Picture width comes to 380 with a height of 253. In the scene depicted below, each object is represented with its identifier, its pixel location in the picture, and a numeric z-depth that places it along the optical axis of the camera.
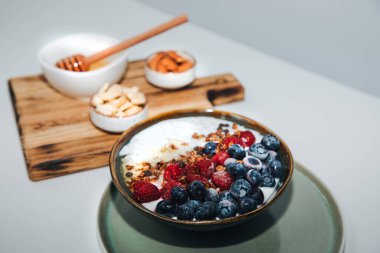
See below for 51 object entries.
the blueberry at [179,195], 0.87
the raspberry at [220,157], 0.97
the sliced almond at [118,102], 1.22
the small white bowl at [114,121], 1.18
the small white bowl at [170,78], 1.37
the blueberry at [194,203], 0.86
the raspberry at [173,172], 0.95
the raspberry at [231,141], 1.00
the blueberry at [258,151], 0.95
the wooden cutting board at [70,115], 1.14
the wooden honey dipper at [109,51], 1.35
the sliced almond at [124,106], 1.21
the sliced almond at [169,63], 1.40
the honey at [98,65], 1.43
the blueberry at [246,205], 0.86
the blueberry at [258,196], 0.88
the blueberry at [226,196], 0.88
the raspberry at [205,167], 0.94
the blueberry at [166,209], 0.87
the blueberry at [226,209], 0.85
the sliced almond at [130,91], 1.24
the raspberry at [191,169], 0.95
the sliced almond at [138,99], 1.22
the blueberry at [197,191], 0.87
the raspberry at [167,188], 0.90
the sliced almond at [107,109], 1.19
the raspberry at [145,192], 0.89
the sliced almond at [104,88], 1.24
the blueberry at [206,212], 0.84
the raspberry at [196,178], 0.92
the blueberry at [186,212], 0.85
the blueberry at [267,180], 0.92
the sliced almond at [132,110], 1.19
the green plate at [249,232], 0.91
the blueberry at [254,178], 0.90
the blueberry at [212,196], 0.88
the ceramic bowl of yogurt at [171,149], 0.86
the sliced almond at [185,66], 1.39
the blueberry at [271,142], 0.98
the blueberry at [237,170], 0.91
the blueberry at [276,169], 0.93
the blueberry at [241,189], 0.87
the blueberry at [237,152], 0.96
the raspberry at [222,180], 0.91
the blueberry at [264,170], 0.93
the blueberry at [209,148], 1.01
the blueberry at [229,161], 0.94
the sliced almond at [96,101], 1.22
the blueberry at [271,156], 0.96
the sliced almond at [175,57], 1.41
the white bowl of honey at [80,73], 1.28
